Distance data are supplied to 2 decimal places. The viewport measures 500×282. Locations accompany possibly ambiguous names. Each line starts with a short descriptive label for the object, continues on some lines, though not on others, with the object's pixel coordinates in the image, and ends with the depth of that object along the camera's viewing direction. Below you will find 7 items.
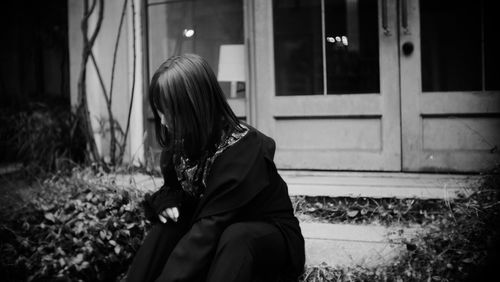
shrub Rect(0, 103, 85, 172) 4.19
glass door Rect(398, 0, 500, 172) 3.60
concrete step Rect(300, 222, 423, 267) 2.38
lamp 4.32
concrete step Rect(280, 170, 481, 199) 3.01
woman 1.90
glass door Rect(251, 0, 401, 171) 3.79
